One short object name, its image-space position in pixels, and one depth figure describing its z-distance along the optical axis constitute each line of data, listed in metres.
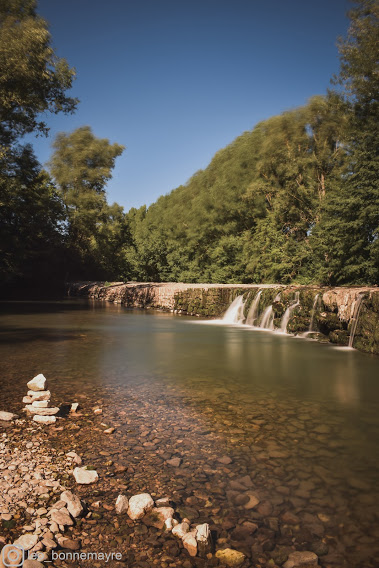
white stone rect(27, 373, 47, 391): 5.03
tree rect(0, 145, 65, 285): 24.42
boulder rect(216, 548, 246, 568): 2.15
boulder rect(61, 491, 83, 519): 2.42
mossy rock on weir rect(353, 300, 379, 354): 9.64
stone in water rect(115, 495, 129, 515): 2.53
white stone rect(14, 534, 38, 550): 2.13
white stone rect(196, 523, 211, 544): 2.26
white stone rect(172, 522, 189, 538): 2.32
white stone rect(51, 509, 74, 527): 2.33
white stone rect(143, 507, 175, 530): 2.42
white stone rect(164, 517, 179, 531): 2.38
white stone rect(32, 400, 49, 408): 4.53
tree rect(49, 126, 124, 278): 43.00
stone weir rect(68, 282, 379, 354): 10.02
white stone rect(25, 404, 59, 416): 4.35
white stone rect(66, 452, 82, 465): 3.21
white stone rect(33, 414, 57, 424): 4.16
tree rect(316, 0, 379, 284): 12.94
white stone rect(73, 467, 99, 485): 2.87
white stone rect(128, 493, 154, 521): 2.49
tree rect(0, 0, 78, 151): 16.84
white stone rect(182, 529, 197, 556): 2.21
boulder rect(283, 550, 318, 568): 2.13
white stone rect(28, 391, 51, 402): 4.79
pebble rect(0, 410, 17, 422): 4.17
